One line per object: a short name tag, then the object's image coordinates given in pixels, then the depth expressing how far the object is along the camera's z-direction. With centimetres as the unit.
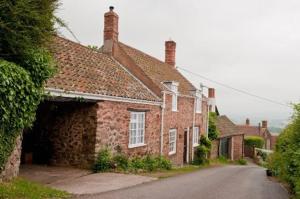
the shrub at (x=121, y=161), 1612
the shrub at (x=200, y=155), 2909
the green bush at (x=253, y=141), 5119
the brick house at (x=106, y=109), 1506
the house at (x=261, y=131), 6794
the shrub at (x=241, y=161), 4380
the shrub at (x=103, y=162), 1497
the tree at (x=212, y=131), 3450
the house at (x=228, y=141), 3885
